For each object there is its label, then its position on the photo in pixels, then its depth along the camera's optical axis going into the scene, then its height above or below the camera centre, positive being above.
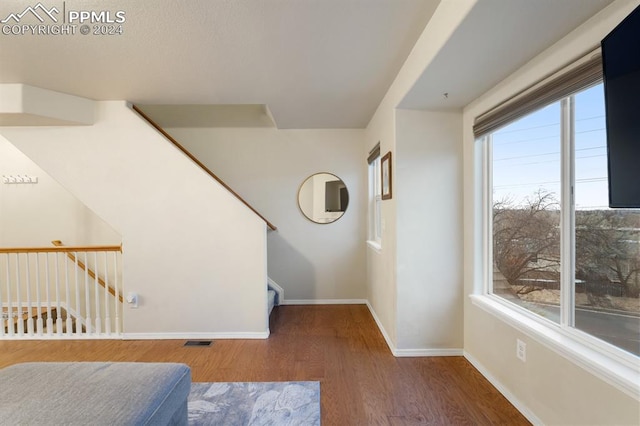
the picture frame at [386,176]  2.88 +0.28
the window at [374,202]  3.86 +0.04
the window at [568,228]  1.44 -0.13
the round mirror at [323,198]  4.25 +0.11
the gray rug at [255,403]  1.92 -1.28
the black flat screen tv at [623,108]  1.04 +0.32
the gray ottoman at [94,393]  1.23 -0.80
